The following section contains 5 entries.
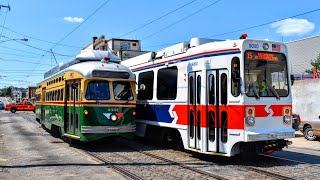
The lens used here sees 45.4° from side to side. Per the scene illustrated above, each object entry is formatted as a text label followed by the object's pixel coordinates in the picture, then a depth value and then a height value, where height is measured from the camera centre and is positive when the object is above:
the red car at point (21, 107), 56.94 -0.54
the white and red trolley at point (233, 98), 9.89 +0.12
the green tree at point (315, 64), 42.66 +4.23
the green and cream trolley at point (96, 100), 13.05 +0.10
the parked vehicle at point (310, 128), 17.26 -1.26
